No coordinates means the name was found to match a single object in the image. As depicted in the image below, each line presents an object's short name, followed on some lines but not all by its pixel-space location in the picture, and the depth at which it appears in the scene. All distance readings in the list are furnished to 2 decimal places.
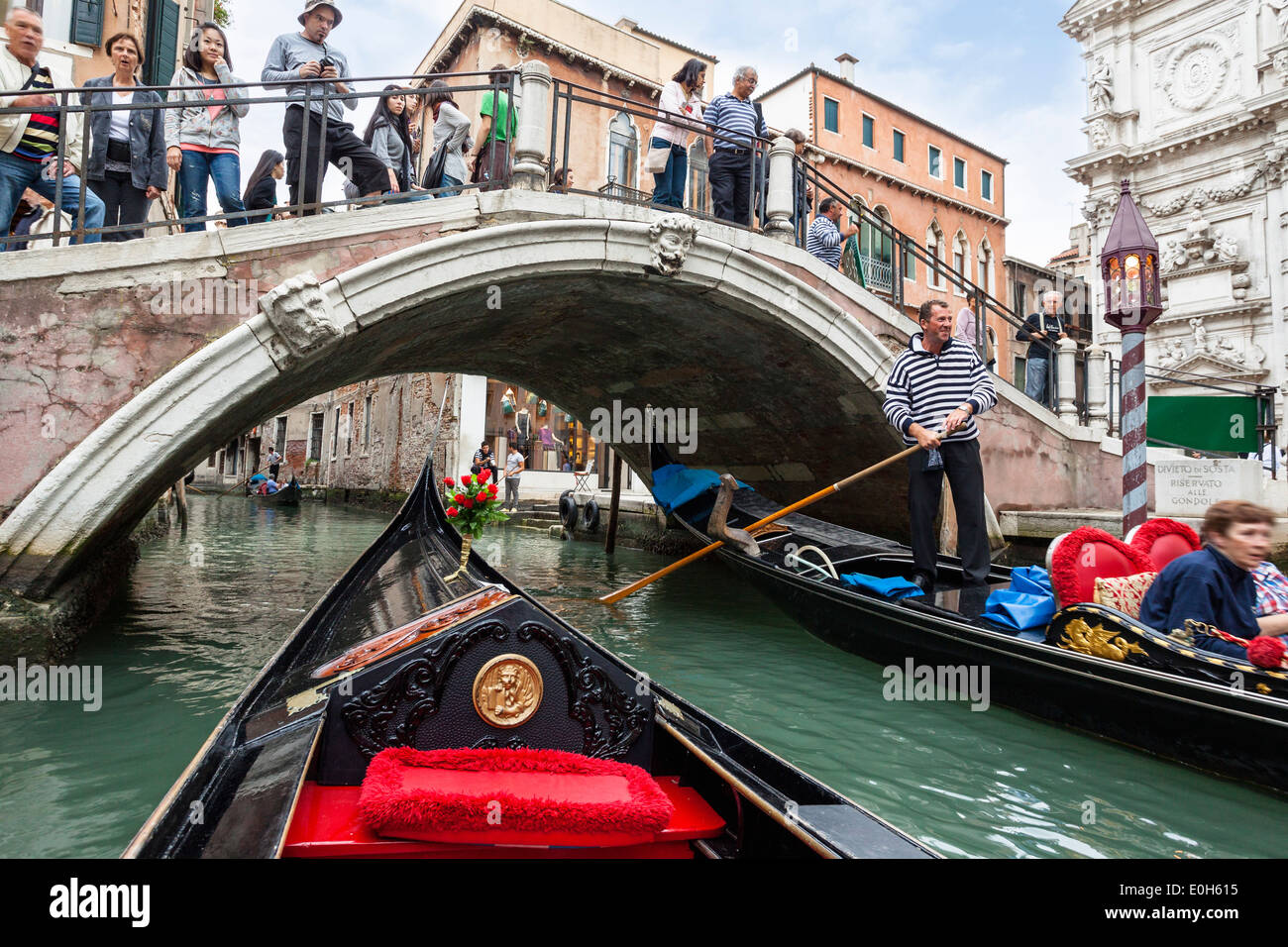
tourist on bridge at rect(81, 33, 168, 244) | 3.26
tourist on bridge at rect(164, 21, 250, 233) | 3.16
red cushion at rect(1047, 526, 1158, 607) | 2.30
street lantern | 3.55
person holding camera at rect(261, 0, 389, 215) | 3.33
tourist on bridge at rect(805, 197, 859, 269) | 5.08
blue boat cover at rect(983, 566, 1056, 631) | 2.53
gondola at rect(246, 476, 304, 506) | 12.86
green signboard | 5.98
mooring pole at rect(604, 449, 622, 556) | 7.55
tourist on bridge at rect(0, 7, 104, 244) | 2.82
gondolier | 2.97
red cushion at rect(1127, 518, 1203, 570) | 2.46
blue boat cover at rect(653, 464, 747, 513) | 4.75
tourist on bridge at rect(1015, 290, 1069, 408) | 5.33
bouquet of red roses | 2.67
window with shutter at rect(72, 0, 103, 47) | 5.17
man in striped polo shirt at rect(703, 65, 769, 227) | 4.35
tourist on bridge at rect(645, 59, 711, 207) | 4.22
